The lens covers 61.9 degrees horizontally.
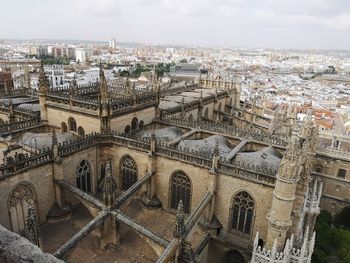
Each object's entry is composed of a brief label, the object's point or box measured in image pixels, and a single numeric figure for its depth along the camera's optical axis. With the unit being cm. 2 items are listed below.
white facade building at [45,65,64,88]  11694
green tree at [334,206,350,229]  3793
